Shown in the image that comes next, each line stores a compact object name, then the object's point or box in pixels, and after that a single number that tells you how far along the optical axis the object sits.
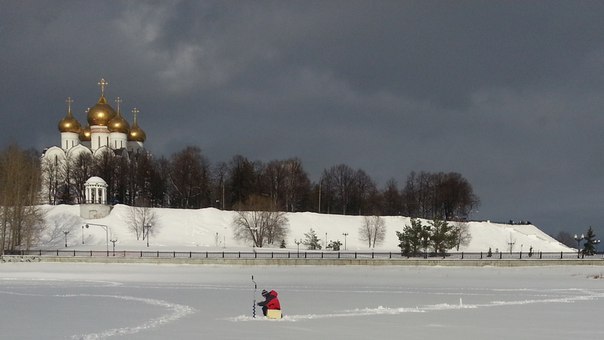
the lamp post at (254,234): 80.06
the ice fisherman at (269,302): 23.06
